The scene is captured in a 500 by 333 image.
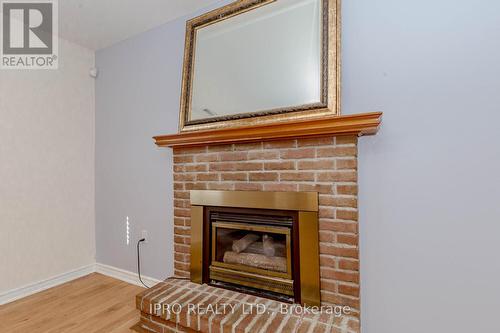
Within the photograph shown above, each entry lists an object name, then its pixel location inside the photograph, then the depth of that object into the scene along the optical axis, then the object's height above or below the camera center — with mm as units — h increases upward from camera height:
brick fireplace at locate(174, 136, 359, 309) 1467 -82
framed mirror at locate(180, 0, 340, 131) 1567 +722
